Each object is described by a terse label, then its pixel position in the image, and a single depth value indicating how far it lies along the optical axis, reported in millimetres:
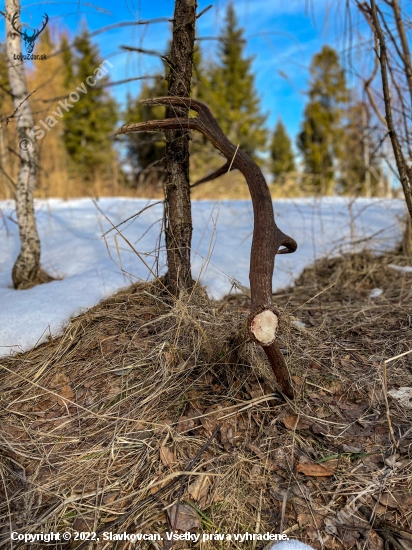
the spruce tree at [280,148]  25919
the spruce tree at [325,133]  14804
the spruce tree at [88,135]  18000
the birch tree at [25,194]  2402
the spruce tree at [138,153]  14920
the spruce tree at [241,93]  19422
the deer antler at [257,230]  1084
